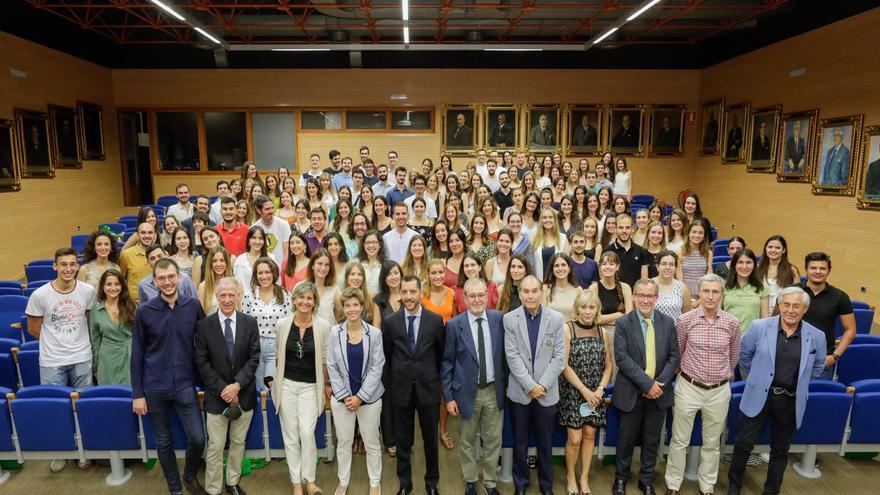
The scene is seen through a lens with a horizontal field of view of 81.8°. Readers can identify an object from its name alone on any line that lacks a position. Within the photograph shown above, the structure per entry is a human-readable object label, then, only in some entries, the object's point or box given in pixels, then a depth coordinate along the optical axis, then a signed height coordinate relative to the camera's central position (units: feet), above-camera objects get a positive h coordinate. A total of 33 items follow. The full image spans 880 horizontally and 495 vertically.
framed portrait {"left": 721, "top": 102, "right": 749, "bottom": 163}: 38.93 +3.86
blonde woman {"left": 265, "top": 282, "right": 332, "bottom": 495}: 12.37 -4.84
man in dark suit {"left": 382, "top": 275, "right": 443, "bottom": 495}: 12.37 -4.52
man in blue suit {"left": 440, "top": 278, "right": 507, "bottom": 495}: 12.32 -4.65
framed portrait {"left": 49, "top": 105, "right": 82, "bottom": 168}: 36.14 +3.22
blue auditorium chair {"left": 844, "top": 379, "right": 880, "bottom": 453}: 13.01 -6.11
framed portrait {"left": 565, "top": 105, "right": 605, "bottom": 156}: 45.70 +4.64
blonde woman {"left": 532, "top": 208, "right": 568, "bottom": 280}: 18.79 -2.03
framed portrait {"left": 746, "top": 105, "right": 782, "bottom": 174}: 35.04 +2.98
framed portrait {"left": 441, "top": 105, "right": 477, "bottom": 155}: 45.70 +4.71
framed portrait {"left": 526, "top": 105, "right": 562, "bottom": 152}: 45.65 +4.89
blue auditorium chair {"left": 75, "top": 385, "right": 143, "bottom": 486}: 12.46 -5.98
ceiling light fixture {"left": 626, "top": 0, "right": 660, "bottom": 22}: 27.52 +9.68
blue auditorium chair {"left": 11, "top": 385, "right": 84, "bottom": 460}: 12.48 -5.93
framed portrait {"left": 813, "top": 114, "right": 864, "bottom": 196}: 28.19 +1.51
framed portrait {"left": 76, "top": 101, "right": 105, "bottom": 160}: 39.60 +4.04
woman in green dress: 13.94 -4.13
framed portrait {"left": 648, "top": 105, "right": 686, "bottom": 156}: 45.78 +4.66
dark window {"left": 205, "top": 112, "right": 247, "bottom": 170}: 45.68 +3.76
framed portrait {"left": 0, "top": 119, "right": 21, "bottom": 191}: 31.12 +1.27
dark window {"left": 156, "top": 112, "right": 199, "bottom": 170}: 45.62 +3.66
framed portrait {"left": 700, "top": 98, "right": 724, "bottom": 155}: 42.47 +4.67
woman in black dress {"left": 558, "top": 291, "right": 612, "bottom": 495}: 12.67 -4.93
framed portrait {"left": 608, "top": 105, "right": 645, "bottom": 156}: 45.68 +4.74
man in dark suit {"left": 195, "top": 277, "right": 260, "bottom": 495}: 12.07 -4.54
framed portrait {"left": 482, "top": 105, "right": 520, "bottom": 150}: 45.50 +4.94
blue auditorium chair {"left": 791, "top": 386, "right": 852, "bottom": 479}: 12.84 -6.02
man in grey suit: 12.23 -4.32
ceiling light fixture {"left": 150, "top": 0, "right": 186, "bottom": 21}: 27.02 +9.43
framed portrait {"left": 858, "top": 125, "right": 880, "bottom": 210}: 26.66 +0.54
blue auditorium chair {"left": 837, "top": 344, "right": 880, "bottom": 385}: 15.72 -5.56
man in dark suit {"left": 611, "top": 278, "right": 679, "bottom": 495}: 12.37 -4.45
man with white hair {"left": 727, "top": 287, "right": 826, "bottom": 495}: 12.02 -4.58
